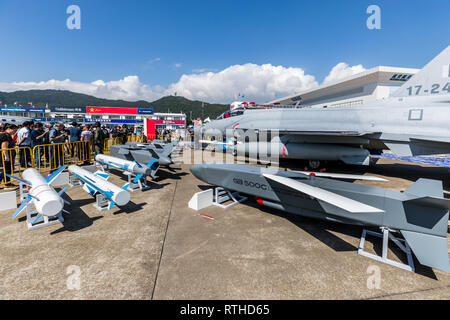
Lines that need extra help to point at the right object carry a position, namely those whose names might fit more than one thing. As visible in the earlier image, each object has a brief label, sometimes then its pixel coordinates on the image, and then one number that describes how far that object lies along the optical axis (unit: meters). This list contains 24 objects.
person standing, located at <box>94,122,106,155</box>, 10.92
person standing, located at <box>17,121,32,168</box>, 8.68
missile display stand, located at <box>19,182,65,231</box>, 4.80
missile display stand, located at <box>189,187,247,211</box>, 6.06
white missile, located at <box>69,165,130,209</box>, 5.20
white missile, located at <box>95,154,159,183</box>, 7.37
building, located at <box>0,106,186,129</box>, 61.47
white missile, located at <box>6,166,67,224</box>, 4.28
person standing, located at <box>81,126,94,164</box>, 11.33
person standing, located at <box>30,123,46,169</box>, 9.56
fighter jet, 8.03
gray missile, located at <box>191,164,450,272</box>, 3.43
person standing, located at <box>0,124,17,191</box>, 7.39
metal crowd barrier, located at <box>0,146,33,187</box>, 7.38
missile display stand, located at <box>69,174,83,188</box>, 7.95
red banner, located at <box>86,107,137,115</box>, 61.72
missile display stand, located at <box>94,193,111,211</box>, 5.93
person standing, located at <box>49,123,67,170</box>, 9.84
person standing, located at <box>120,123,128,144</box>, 15.86
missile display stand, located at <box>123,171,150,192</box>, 7.63
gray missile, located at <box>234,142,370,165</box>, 9.85
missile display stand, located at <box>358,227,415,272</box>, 3.68
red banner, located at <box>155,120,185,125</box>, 55.66
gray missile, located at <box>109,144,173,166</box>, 8.71
